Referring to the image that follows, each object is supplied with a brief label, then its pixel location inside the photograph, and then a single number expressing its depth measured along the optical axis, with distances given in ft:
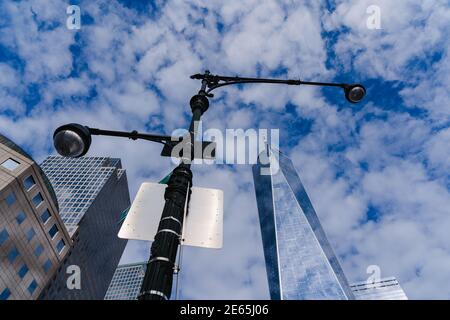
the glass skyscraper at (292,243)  456.04
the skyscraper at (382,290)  619.67
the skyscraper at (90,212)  304.09
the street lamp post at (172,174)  11.62
